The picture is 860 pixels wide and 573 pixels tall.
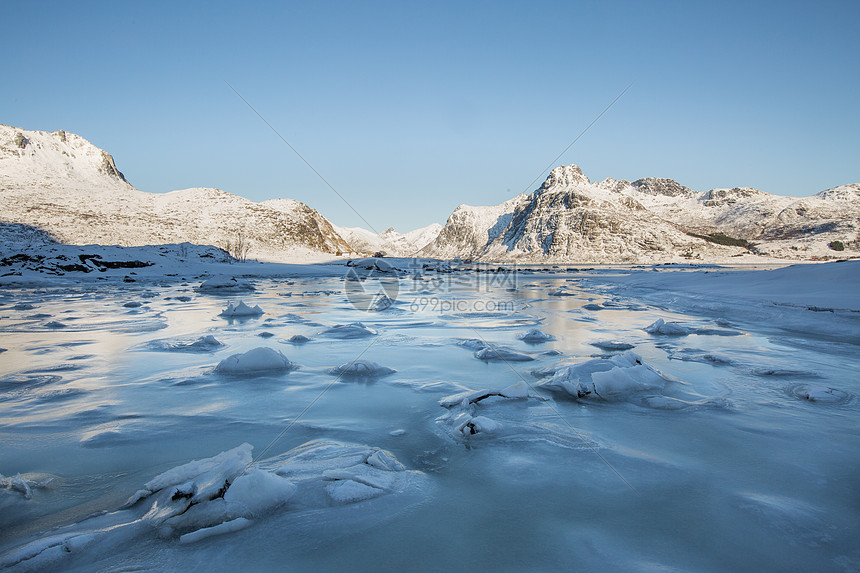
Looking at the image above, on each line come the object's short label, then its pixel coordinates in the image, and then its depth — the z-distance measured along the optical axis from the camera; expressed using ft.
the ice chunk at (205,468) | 6.95
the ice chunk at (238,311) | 32.96
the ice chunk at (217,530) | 5.74
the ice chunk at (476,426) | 9.93
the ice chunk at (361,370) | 15.70
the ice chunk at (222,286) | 61.52
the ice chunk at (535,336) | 22.62
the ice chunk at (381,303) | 42.97
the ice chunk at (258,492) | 6.47
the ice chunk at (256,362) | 15.70
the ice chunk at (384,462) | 8.02
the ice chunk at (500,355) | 18.03
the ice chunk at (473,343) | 20.77
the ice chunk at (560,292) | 58.78
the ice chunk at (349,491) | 6.91
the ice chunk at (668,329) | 23.95
